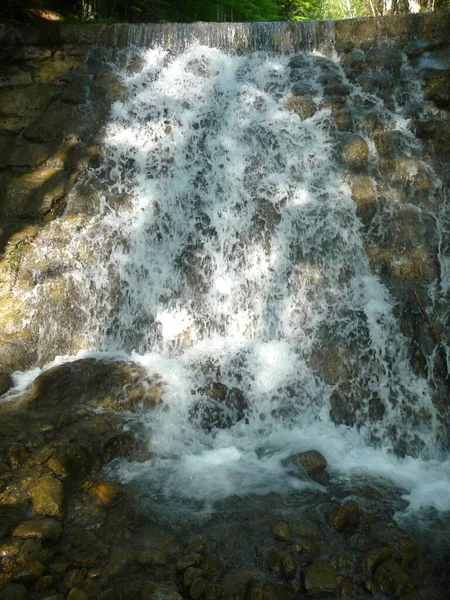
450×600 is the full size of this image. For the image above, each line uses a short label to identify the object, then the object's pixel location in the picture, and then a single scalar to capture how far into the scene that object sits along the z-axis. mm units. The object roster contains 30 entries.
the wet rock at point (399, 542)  3237
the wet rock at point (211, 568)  3020
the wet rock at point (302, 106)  8328
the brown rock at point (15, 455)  3979
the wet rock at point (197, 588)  2838
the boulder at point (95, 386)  5086
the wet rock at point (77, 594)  2713
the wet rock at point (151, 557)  3105
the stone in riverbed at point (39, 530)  3184
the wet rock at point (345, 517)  3525
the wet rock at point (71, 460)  3953
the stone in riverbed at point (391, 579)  2977
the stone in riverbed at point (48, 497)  3494
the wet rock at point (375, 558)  3127
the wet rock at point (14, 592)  2711
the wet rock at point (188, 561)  3051
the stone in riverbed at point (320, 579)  2941
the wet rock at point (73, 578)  2845
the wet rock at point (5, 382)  5420
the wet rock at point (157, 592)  2758
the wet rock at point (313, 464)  4242
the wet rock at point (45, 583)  2820
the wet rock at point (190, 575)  2926
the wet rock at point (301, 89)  8664
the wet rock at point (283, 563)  3074
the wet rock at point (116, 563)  2990
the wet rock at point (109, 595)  2736
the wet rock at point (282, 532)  3396
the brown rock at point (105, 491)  3729
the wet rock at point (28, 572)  2834
